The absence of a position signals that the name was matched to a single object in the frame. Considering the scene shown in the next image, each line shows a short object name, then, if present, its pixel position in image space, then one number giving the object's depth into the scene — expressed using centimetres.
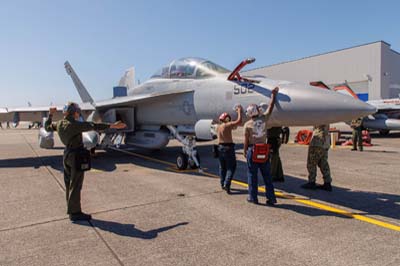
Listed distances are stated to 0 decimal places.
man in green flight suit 445
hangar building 3638
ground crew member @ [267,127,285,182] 657
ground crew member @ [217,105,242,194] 585
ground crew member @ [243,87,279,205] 507
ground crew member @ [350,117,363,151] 1237
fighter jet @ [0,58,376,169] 486
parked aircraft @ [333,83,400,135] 1861
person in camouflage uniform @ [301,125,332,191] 594
